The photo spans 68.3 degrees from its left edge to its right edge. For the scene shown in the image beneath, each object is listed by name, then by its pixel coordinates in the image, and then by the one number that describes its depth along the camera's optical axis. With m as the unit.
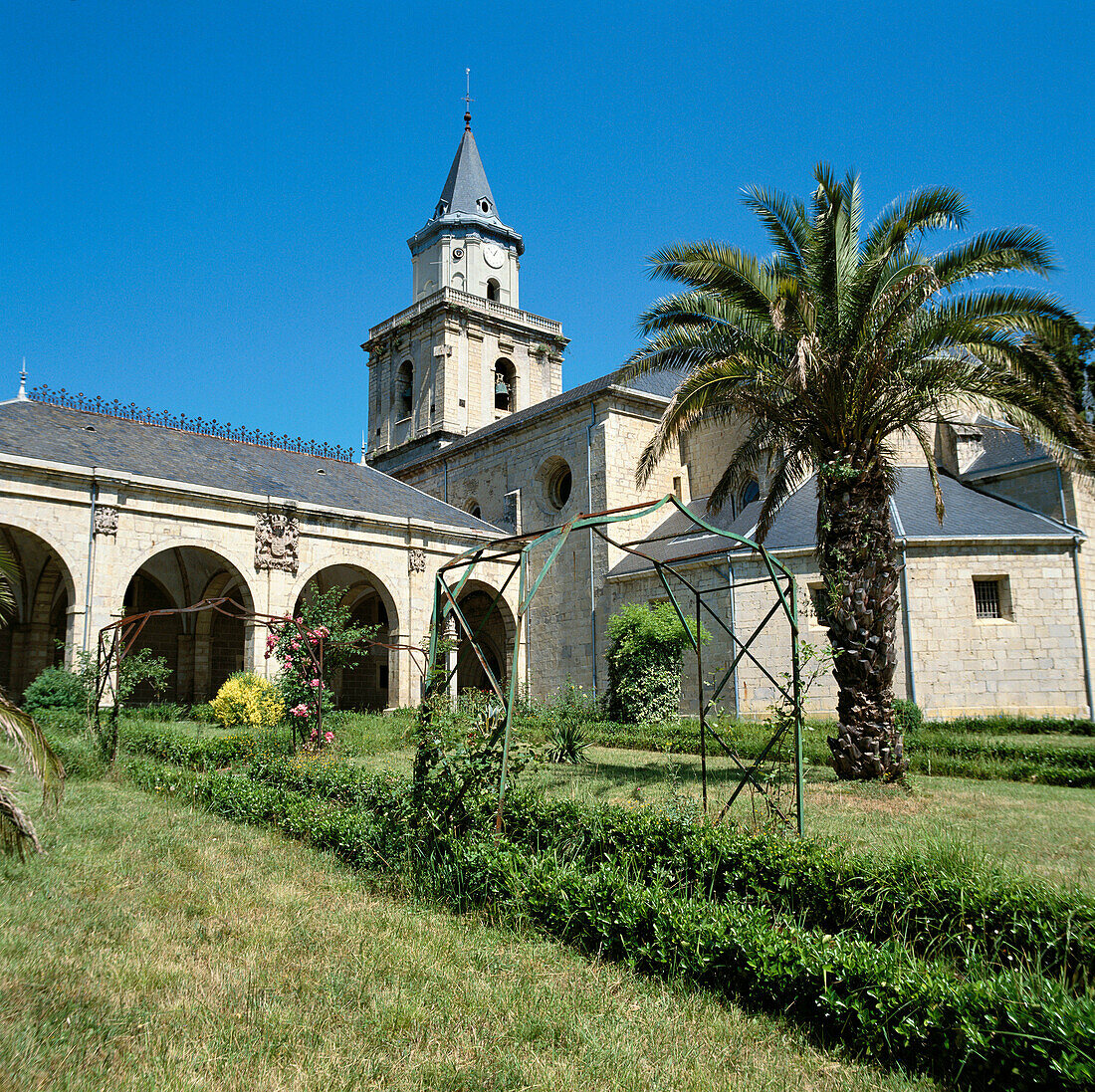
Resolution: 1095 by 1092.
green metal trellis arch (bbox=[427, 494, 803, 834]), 6.37
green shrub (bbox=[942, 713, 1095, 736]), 15.41
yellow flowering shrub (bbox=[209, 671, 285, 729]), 16.95
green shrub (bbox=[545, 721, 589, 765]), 14.23
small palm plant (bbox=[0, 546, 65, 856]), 4.43
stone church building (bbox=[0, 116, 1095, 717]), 17.77
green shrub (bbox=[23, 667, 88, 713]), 16.33
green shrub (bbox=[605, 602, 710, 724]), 20.58
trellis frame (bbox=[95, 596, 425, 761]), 13.02
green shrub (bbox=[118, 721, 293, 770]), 12.25
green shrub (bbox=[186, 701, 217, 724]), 17.97
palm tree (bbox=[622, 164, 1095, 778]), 10.45
